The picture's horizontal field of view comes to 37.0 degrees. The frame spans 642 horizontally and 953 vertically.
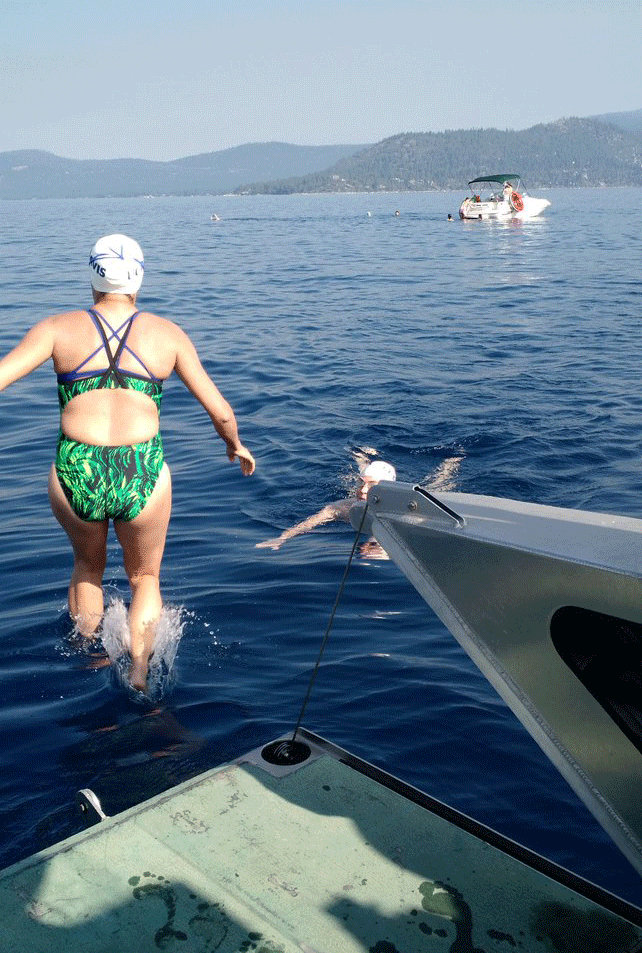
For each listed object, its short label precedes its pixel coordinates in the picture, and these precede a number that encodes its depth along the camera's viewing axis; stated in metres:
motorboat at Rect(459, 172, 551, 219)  57.53
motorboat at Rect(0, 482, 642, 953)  2.64
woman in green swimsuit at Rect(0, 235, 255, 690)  4.31
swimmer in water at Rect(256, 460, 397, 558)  7.89
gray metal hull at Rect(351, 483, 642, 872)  2.58
